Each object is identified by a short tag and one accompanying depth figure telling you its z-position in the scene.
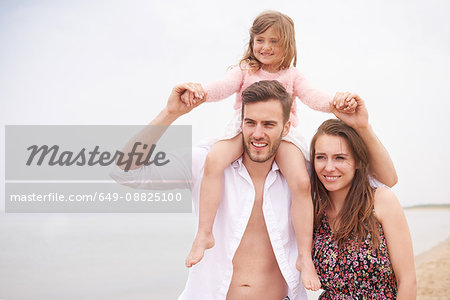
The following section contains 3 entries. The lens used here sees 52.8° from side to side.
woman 2.46
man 2.64
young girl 2.58
